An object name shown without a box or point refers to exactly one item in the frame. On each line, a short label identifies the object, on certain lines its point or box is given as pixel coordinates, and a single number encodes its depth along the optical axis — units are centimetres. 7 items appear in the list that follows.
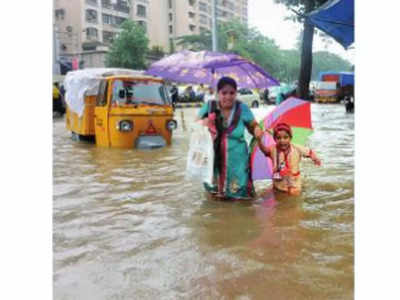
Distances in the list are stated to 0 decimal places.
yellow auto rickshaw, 954
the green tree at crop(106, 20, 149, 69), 4069
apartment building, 4566
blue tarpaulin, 642
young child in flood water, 541
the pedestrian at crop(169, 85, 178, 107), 1920
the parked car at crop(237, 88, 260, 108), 2702
